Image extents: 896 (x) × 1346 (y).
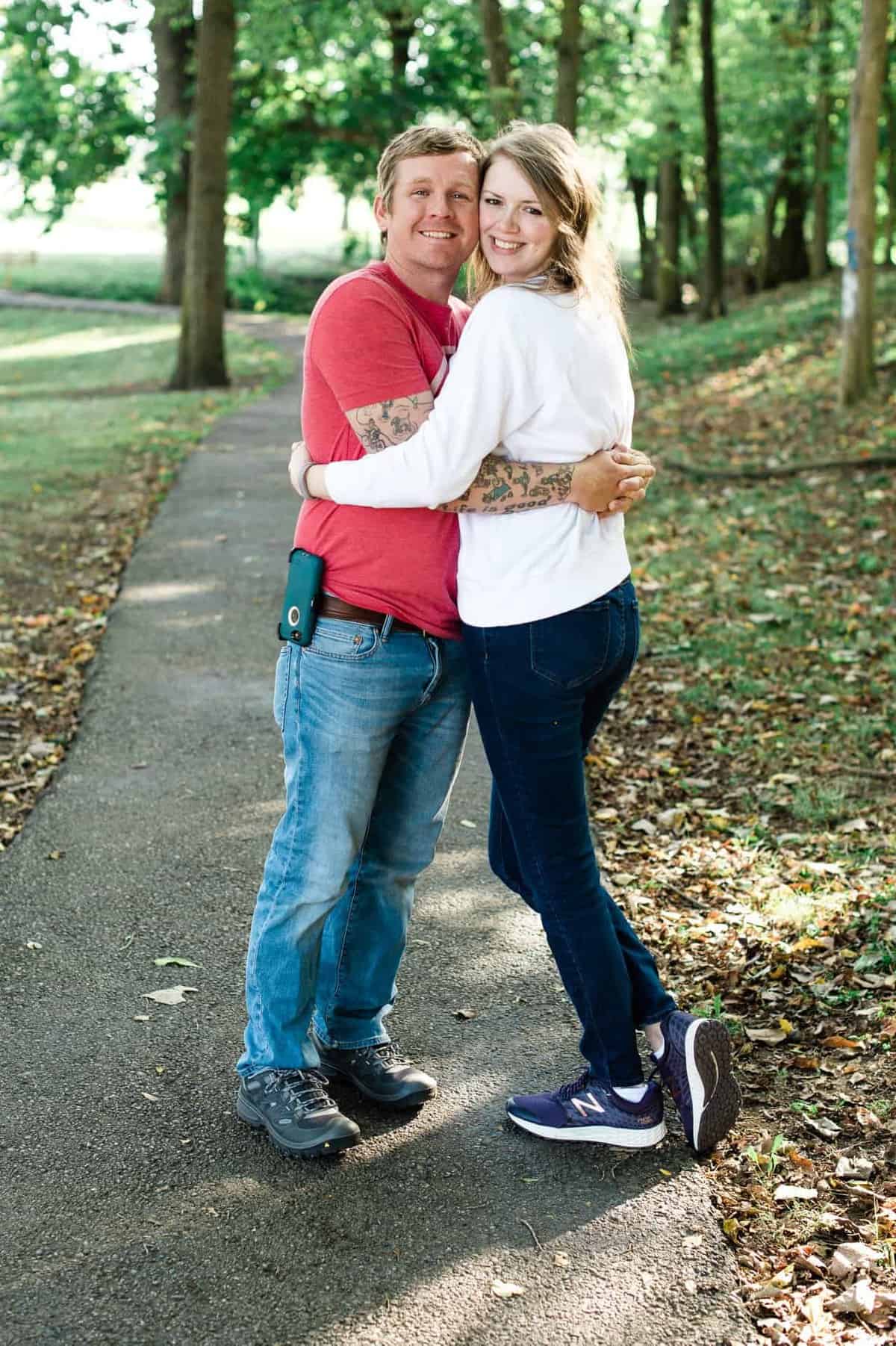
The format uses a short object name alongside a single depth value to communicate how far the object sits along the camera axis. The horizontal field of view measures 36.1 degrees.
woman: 2.79
